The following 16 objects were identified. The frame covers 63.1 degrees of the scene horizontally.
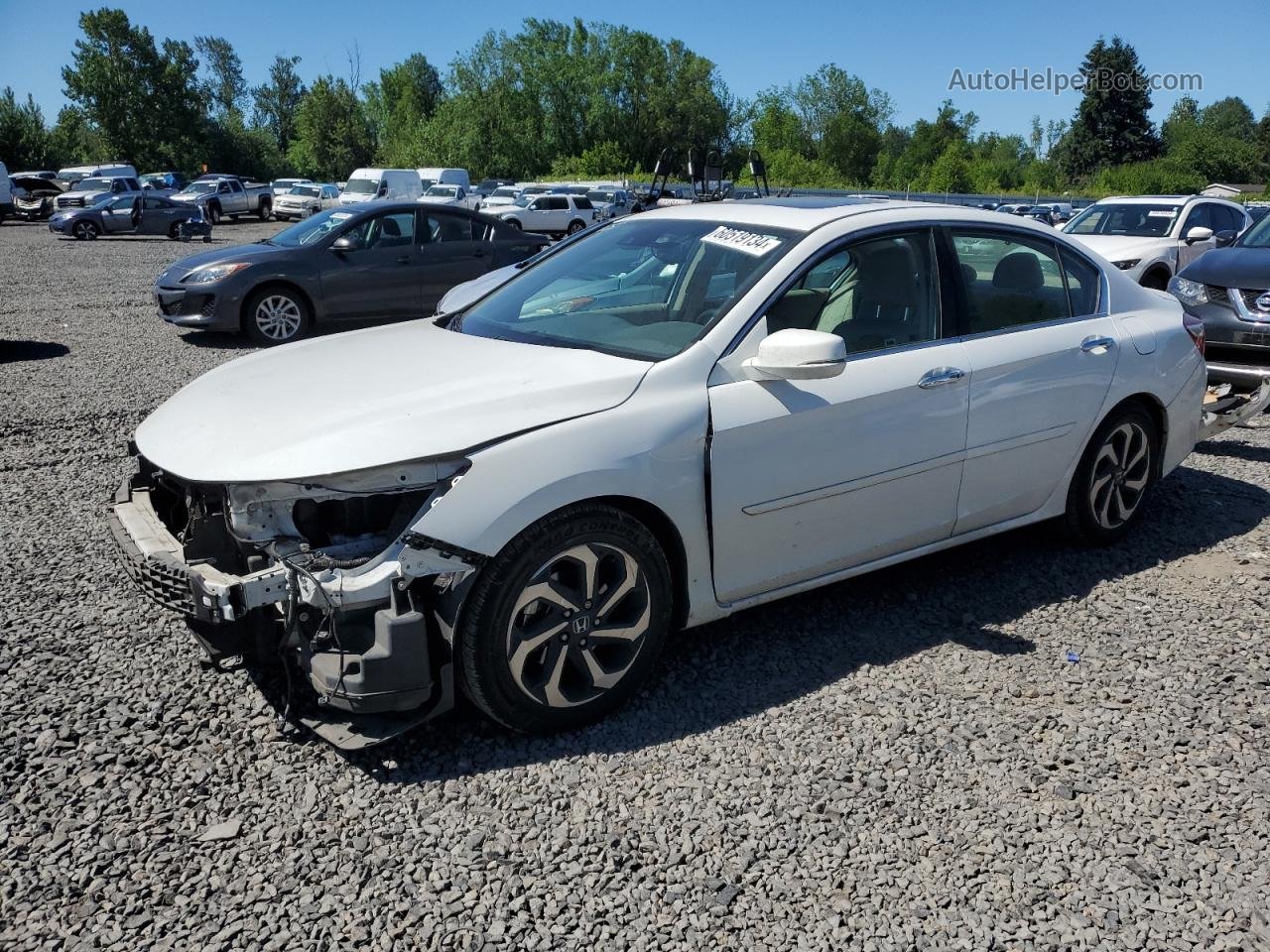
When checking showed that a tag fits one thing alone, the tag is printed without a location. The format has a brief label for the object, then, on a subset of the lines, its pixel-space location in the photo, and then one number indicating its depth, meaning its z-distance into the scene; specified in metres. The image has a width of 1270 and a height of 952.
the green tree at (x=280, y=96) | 128.00
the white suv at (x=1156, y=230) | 11.79
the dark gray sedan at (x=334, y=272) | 11.06
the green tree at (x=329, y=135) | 85.19
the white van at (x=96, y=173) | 46.28
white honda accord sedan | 3.01
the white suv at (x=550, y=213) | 32.97
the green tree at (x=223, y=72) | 129.50
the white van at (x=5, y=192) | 33.04
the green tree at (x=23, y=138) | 65.56
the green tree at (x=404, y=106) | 85.24
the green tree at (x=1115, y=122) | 86.56
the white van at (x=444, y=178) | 43.69
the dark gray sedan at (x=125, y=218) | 31.61
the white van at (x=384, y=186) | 40.56
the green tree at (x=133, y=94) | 77.00
